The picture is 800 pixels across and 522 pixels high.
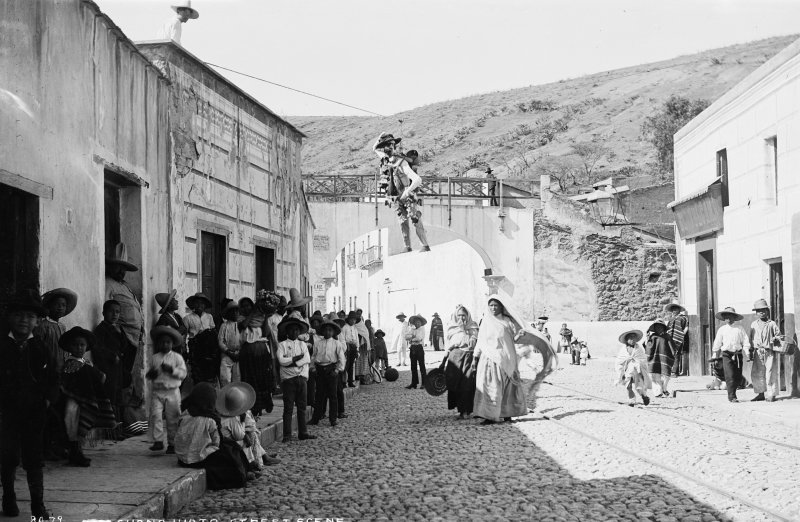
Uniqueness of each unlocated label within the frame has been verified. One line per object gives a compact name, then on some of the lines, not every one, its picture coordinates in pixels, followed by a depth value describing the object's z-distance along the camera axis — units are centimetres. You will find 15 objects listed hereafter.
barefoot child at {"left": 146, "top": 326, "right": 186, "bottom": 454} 891
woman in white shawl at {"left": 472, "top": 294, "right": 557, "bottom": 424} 1254
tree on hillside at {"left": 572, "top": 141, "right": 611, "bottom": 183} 7425
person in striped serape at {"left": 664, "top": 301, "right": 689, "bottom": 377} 1884
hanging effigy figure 2426
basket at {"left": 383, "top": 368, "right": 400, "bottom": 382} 2149
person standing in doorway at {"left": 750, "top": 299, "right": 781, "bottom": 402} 1517
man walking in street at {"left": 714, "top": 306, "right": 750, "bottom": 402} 1534
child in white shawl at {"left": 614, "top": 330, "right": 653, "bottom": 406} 1412
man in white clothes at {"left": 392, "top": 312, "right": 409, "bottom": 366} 2475
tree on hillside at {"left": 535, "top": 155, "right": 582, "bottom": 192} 6536
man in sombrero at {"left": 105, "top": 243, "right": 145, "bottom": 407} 1022
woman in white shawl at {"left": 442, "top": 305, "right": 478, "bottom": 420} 1298
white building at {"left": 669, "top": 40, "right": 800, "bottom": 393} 1648
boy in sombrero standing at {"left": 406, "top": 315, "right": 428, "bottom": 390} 1838
